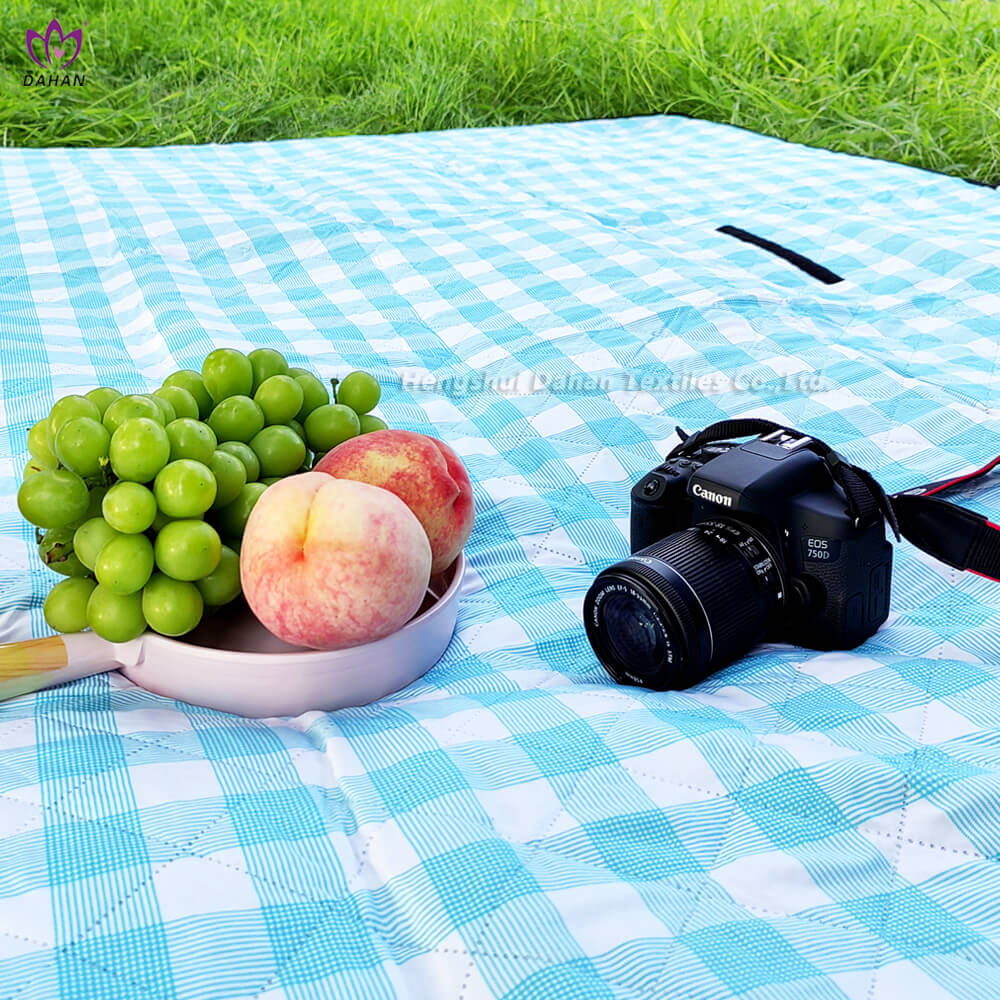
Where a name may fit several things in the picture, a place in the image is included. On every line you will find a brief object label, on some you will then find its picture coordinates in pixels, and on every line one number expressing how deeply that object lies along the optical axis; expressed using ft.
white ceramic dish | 1.90
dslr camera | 2.08
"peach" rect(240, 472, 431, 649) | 1.78
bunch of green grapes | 1.80
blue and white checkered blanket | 1.44
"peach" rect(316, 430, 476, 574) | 2.00
